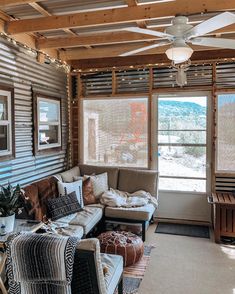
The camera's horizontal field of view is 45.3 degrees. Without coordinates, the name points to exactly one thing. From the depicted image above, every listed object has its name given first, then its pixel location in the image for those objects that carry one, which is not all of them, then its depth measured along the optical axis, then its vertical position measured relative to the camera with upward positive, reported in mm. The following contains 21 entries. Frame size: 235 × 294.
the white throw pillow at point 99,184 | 4534 -751
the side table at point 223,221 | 4078 -1195
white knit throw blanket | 4230 -945
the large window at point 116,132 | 5141 +119
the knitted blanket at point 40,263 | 1818 -819
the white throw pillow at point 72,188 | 3963 -722
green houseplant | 2654 -670
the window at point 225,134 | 4691 +76
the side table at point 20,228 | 2457 -885
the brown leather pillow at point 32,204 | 3336 -794
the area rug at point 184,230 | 4426 -1497
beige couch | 3691 -861
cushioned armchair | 1849 -905
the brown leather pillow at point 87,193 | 4333 -849
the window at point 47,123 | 4223 +242
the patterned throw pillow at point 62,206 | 3619 -909
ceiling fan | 2439 +943
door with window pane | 4887 -78
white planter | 2635 -793
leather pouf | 3217 -1249
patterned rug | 2893 -1531
